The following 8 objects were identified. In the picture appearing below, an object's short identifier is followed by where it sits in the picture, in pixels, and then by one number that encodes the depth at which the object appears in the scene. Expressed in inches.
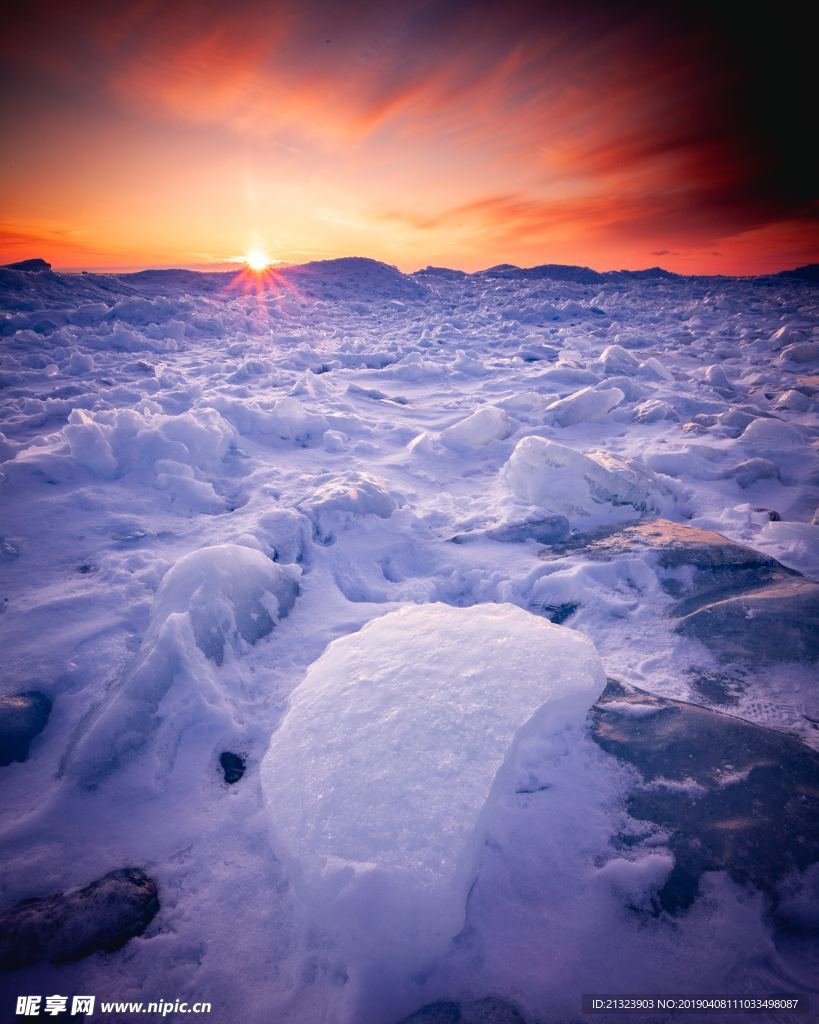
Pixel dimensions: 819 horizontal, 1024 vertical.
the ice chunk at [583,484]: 109.7
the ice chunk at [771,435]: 150.4
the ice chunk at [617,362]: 273.4
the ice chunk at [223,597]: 69.6
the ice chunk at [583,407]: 185.6
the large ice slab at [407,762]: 38.4
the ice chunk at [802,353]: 303.1
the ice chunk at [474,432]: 164.7
